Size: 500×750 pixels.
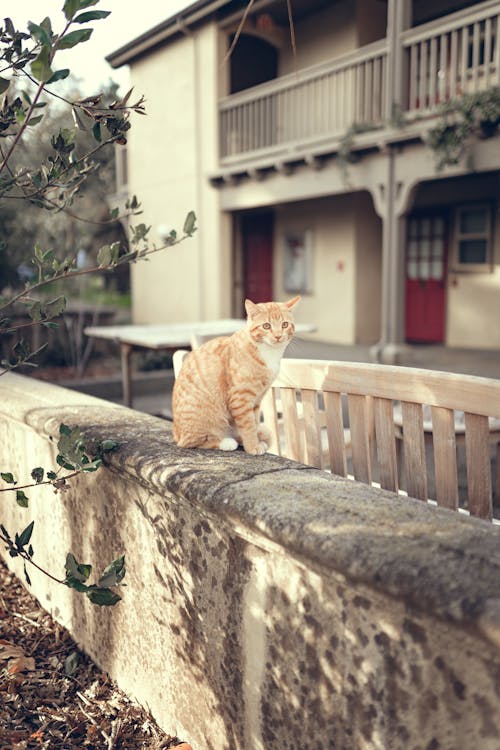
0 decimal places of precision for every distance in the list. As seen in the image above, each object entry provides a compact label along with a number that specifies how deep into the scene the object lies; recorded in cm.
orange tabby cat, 219
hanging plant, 795
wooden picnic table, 630
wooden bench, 198
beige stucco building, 937
